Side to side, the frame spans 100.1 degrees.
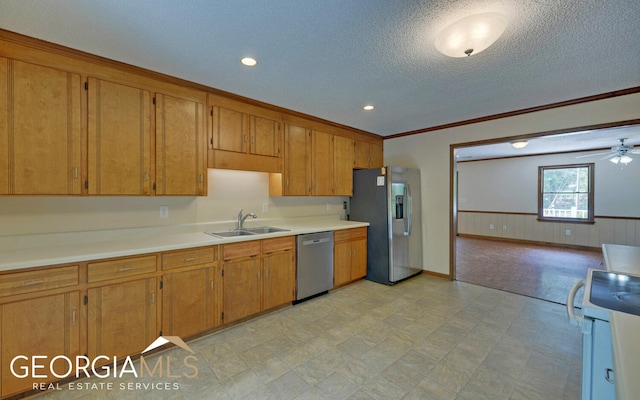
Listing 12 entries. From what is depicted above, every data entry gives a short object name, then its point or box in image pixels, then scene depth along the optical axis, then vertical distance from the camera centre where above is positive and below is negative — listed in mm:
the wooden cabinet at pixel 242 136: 2832 +717
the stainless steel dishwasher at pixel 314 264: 3223 -821
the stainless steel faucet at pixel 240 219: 3221 -243
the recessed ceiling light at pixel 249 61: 2205 +1149
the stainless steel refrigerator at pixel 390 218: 3908 -303
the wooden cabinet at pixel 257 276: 2617 -816
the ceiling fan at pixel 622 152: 5052 +881
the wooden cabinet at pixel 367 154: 4488 +772
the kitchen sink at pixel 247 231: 3027 -388
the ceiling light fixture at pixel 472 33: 1645 +1056
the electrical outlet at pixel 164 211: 2734 -129
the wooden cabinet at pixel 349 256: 3662 -821
